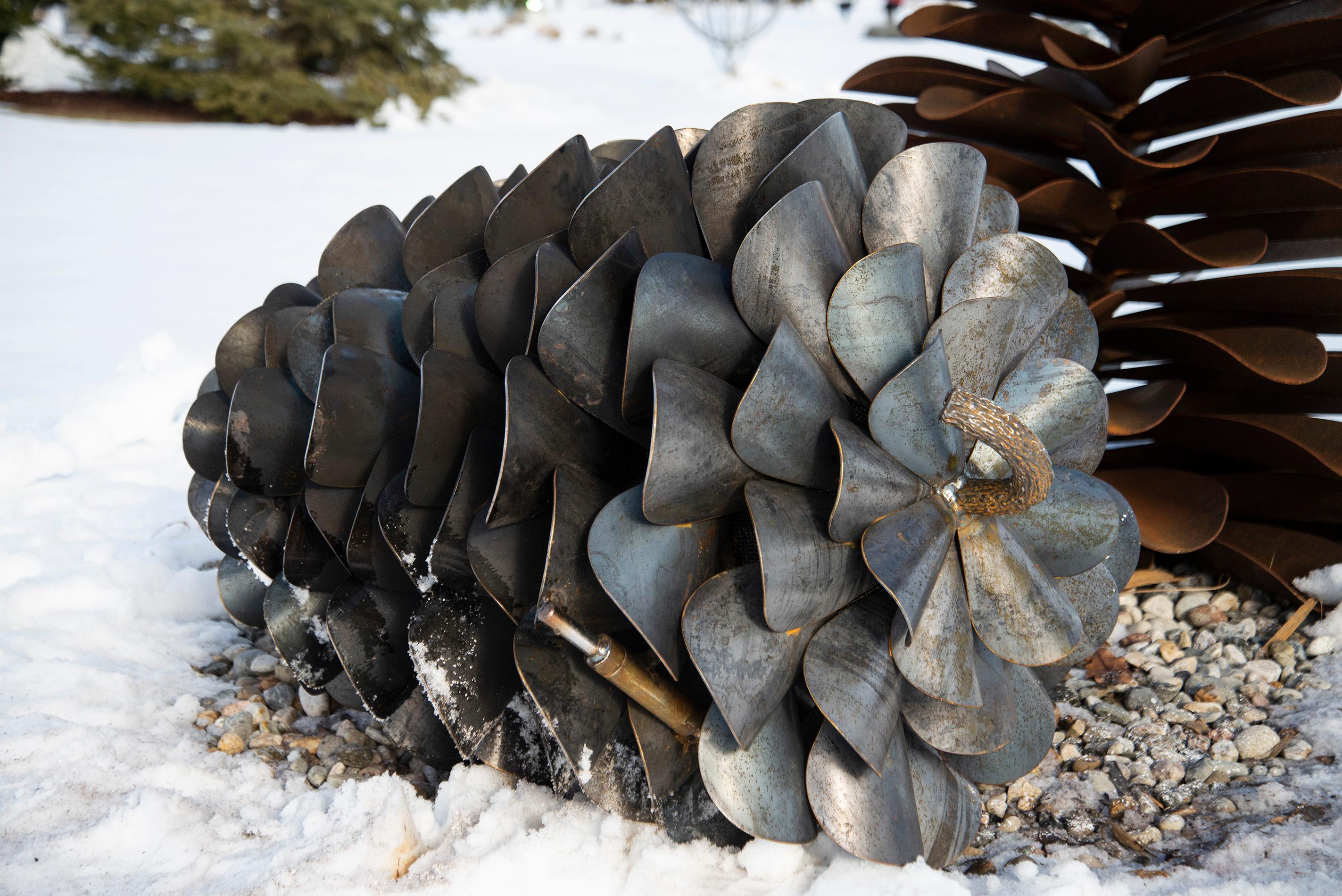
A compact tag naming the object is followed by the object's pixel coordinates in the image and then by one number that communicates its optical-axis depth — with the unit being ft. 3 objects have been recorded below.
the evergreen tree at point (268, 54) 24.71
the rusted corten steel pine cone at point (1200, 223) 4.36
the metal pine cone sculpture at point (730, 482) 2.59
